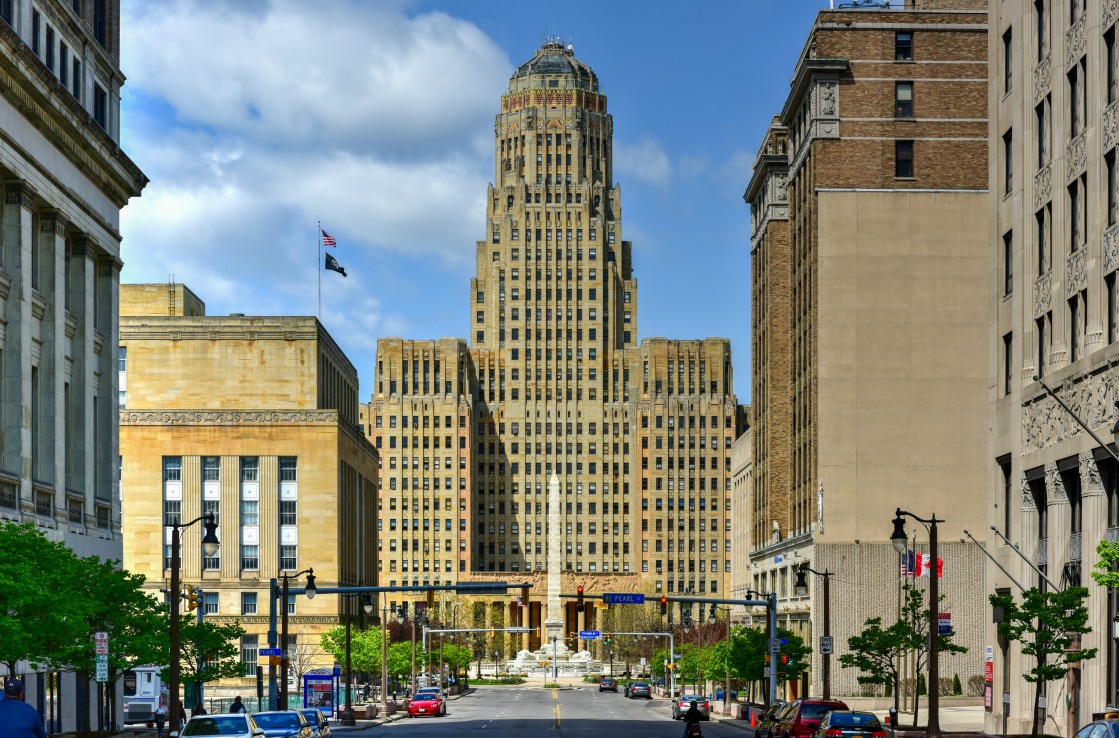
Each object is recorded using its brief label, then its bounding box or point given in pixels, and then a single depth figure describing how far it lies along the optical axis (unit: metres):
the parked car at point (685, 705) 92.61
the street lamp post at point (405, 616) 128.31
